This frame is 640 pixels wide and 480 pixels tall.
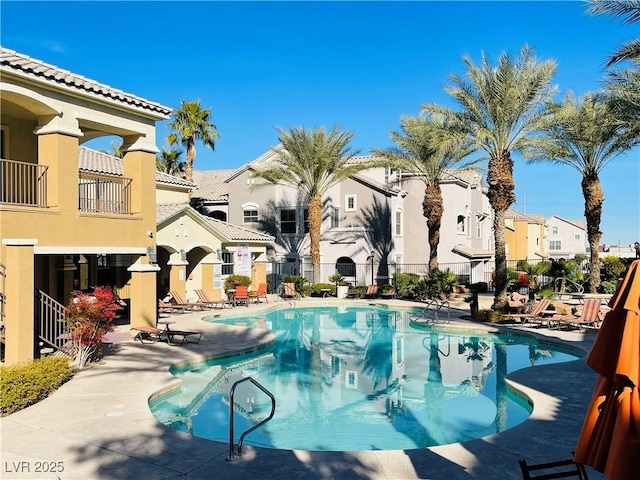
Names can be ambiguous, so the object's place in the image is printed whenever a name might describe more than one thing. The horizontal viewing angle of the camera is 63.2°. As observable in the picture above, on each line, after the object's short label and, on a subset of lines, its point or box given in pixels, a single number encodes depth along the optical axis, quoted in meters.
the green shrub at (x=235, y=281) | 30.64
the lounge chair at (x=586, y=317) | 19.10
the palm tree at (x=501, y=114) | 22.59
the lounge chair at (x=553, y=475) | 4.75
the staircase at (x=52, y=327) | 12.85
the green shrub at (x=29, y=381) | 9.30
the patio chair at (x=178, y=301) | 24.92
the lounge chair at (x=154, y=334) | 16.38
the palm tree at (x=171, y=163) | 45.62
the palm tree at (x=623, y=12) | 14.69
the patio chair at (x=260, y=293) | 29.58
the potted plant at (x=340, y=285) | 33.41
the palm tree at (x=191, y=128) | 43.22
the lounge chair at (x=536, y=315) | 20.44
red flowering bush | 12.73
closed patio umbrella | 3.48
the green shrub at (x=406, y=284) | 32.59
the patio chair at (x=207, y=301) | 26.61
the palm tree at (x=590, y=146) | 27.61
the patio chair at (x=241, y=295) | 28.01
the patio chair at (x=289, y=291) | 31.83
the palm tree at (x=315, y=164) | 33.28
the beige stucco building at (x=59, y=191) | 11.55
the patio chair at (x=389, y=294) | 32.47
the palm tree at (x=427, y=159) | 31.98
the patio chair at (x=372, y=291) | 32.47
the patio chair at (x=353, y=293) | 32.81
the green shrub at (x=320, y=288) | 33.53
